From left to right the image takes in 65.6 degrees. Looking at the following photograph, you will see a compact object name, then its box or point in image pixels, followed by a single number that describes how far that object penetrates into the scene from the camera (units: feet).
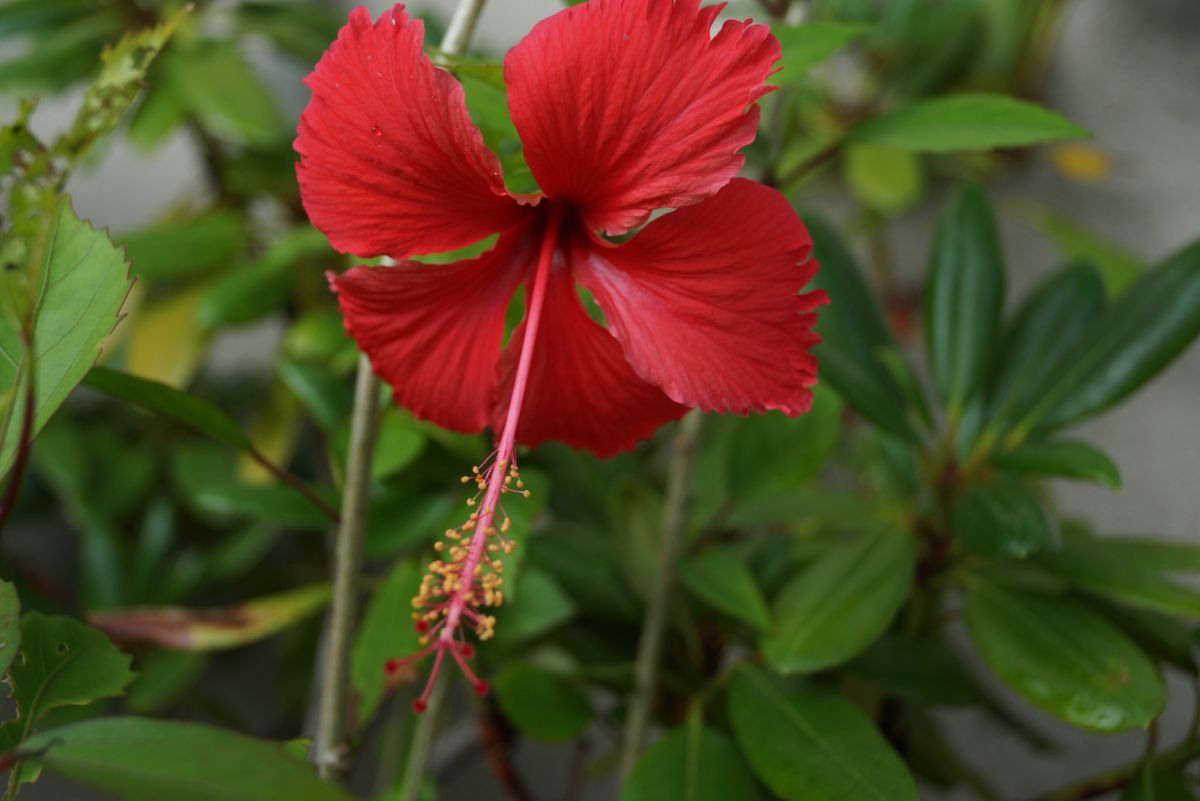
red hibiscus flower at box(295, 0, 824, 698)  1.09
